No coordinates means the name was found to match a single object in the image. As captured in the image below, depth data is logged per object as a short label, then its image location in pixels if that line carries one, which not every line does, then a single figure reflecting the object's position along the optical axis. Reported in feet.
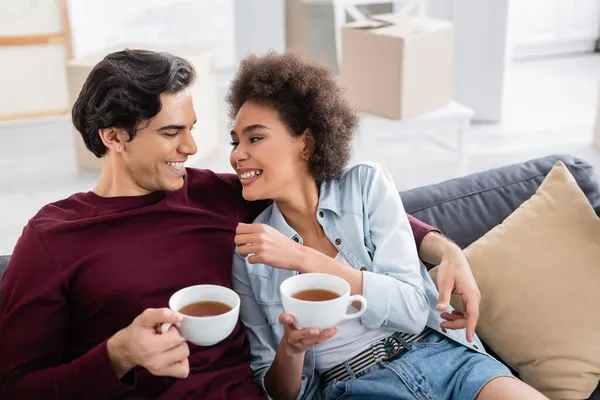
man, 4.39
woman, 4.88
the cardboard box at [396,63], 11.25
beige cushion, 5.57
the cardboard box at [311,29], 16.49
